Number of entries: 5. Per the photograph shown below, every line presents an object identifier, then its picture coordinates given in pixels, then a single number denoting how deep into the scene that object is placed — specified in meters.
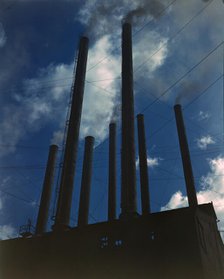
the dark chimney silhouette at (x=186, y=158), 25.33
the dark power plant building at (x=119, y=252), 14.48
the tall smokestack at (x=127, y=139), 17.73
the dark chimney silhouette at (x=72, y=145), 18.94
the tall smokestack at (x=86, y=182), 23.91
